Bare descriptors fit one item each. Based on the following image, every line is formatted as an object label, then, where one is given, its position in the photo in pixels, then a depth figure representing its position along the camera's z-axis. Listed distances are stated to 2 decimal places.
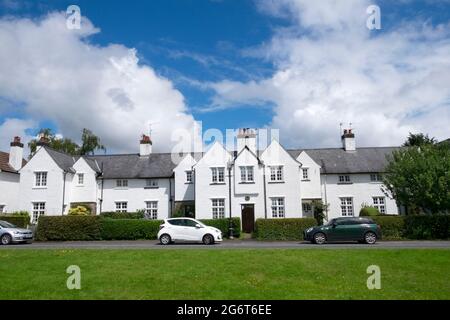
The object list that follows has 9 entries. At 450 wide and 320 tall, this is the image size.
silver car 23.38
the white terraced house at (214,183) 33.12
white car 22.03
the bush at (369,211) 32.62
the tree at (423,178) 25.83
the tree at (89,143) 56.31
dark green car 21.81
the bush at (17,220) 29.66
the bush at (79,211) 32.81
